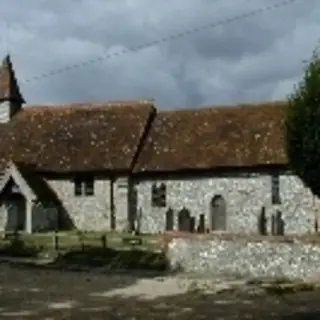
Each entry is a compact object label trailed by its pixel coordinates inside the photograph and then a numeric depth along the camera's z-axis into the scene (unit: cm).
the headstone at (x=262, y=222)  4062
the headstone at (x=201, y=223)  4237
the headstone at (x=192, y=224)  4028
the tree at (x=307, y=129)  3100
